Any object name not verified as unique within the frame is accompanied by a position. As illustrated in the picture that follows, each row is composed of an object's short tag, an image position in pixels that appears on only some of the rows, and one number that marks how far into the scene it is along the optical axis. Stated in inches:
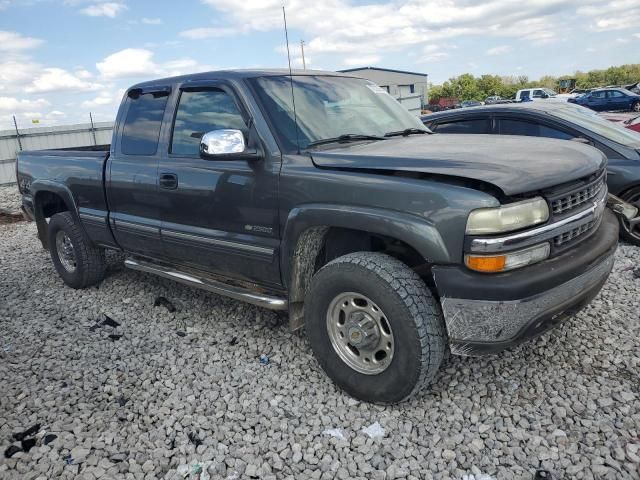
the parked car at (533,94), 1257.0
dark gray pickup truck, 95.0
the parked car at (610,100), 981.2
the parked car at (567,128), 206.4
